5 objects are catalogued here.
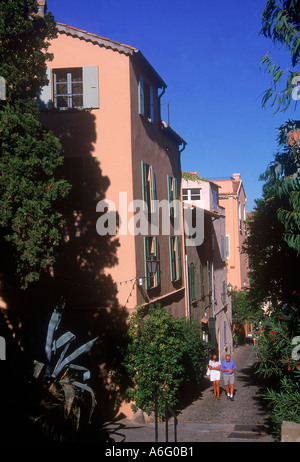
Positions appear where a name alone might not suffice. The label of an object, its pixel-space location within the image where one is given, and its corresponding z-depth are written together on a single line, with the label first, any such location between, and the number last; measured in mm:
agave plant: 10352
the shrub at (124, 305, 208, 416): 14922
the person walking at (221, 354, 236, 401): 18625
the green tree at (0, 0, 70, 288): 11594
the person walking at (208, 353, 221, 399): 19156
